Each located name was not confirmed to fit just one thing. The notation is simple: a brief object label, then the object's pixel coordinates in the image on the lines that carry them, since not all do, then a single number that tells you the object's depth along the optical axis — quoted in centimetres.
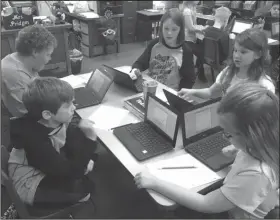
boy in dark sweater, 140
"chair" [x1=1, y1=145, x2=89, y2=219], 131
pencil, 141
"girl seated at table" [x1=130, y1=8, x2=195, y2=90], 236
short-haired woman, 196
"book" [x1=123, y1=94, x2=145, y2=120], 189
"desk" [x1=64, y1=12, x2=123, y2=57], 512
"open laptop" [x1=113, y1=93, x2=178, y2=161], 151
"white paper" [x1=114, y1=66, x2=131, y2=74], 249
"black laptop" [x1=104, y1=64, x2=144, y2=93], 218
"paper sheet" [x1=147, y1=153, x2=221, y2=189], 132
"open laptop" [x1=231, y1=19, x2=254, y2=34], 423
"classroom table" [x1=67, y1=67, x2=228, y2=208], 138
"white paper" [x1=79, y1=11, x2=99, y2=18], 509
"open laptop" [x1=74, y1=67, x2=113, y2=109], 208
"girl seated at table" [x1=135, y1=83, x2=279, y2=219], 103
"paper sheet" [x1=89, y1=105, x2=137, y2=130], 181
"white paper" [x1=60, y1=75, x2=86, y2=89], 234
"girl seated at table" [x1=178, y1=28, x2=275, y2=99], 193
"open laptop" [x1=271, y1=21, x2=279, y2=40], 429
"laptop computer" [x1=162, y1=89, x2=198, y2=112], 163
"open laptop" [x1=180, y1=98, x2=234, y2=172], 147
